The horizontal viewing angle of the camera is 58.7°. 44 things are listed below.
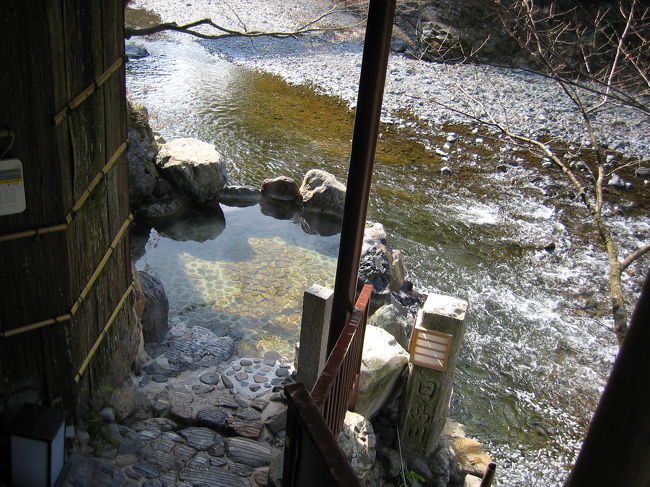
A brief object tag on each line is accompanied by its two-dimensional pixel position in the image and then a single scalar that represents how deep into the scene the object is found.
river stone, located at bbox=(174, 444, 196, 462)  4.10
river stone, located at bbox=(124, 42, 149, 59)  16.94
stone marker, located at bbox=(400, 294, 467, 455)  4.64
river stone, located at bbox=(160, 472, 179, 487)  3.79
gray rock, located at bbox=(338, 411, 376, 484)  4.21
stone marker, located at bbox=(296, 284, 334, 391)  4.44
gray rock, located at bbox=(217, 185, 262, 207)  10.39
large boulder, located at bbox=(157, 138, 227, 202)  9.81
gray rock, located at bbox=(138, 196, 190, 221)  9.45
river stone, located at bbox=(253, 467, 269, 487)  4.00
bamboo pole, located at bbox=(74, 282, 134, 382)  3.93
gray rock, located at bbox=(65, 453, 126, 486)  3.52
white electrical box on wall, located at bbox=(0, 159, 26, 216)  3.05
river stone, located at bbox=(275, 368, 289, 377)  5.77
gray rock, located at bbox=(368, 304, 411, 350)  6.45
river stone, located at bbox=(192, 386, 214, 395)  5.25
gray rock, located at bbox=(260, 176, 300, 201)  10.48
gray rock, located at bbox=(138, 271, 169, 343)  6.02
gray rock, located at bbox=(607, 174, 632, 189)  12.25
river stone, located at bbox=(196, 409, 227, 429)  4.65
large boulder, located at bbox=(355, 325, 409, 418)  4.73
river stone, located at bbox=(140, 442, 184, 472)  3.94
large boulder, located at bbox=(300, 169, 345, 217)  10.12
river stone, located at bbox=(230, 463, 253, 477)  4.08
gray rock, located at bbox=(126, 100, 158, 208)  9.27
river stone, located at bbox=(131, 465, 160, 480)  3.79
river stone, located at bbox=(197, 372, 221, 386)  5.48
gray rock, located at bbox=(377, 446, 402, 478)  4.91
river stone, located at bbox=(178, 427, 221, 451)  4.31
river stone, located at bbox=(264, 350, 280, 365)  6.41
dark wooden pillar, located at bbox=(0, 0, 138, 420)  3.00
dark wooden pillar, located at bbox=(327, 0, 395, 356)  3.49
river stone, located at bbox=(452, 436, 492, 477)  5.38
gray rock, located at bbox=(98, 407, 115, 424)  4.18
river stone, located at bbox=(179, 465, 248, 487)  3.89
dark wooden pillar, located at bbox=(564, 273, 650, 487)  0.95
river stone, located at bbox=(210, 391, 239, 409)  4.97
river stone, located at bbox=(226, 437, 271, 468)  4.26
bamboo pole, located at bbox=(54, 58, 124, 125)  3.18
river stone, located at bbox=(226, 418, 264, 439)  4.58
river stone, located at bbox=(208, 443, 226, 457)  4.26
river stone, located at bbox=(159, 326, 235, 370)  5.88
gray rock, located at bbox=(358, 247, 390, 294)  7.88
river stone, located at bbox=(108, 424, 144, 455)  4.01
